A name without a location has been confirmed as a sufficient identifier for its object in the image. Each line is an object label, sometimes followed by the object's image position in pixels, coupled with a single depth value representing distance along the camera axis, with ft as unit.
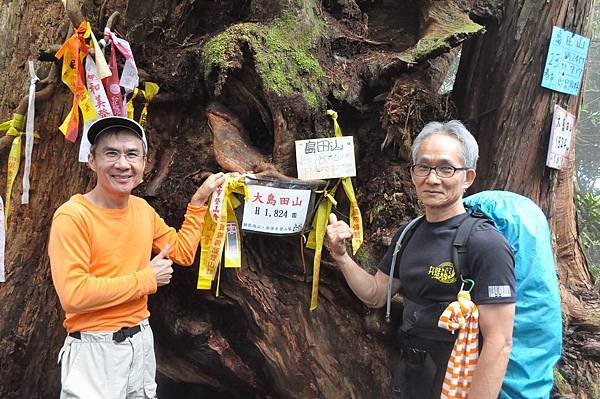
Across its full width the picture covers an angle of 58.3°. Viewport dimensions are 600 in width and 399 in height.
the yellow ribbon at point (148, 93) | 10.96
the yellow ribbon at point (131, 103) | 10.63
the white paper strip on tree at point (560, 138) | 12.16
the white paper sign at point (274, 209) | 9.85
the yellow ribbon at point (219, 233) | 9.62
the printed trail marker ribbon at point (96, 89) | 10.09
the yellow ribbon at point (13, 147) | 11.45
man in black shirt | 7.09
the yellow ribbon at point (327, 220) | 10.28
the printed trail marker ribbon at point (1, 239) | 11.14
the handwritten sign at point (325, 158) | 10.07
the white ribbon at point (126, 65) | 10.21
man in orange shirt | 7.80
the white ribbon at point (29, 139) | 10.92
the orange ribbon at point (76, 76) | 9.99
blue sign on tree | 12.07
